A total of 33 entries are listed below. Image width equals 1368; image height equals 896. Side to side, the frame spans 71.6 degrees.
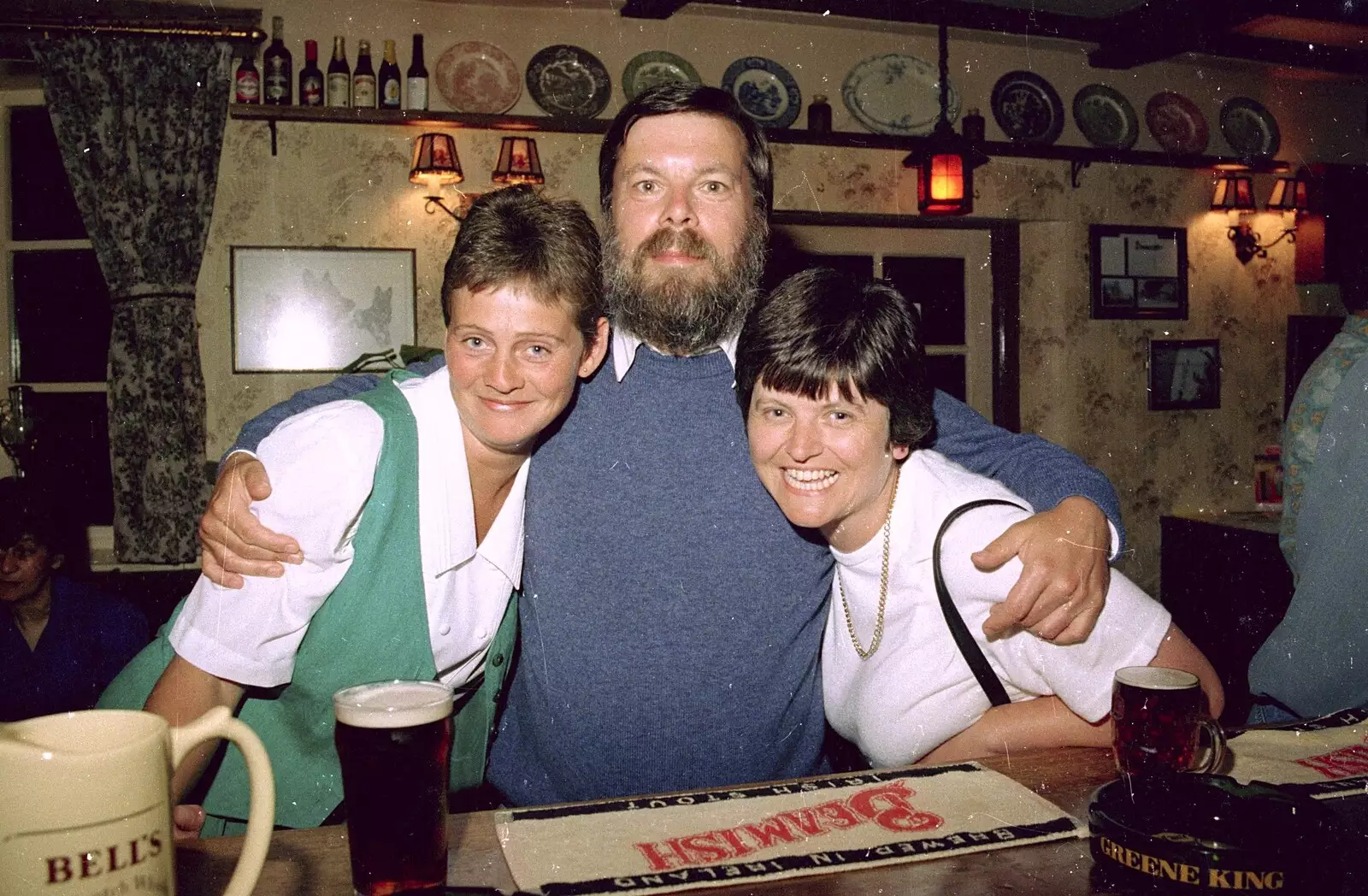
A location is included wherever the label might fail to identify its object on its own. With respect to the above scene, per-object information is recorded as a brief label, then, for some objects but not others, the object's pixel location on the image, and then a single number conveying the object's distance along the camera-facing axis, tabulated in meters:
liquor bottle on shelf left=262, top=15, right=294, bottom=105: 3.89
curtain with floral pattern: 3.94
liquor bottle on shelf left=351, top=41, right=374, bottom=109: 3.95
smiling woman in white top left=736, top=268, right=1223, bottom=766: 1.24
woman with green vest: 1.19
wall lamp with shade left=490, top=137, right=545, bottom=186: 3.99
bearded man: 1.48
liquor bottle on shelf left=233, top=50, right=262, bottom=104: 3.87
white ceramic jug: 0.51
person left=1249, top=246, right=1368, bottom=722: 1.45
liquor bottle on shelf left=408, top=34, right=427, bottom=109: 3.96
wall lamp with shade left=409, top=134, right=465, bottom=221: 3.88
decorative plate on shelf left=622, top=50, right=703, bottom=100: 4.30
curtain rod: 3.84
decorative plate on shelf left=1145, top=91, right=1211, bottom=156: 5.21
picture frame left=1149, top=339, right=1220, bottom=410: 5.30
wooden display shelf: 3.92
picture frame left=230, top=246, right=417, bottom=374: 4.08
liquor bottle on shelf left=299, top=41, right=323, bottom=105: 3.92
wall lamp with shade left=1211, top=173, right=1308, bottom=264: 5.25
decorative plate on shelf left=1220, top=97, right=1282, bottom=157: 5.37
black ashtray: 0.71
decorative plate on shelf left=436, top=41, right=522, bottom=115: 4.15
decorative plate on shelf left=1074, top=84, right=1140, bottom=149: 5.07
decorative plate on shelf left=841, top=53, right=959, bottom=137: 4.68
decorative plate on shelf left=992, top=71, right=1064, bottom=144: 4.90
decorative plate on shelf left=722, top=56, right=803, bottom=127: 4.50
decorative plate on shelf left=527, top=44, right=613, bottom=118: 4.23
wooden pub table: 0.76
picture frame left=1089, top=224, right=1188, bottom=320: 5.16
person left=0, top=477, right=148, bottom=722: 2.65
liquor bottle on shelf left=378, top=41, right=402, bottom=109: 3.96
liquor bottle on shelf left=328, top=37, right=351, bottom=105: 3.94
